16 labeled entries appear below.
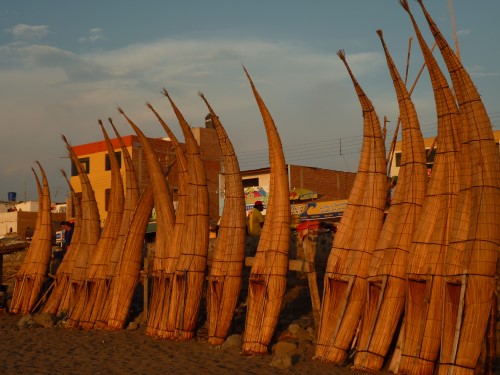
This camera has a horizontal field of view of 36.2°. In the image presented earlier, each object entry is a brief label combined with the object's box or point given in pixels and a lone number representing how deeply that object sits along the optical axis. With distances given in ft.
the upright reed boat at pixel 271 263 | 32.99
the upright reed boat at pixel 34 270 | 49.39
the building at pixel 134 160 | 113.09
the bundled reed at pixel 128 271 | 41.09
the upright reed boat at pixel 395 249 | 28.40
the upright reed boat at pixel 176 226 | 37.27
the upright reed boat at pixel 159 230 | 38.17
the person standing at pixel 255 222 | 44.60
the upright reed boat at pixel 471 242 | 24.80
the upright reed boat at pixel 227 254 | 35.27
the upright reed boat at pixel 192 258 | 36.68
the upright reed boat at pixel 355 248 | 30.01
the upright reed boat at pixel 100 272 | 42.65
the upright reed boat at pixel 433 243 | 26.81
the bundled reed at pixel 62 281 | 47.57
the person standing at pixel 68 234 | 54.90
